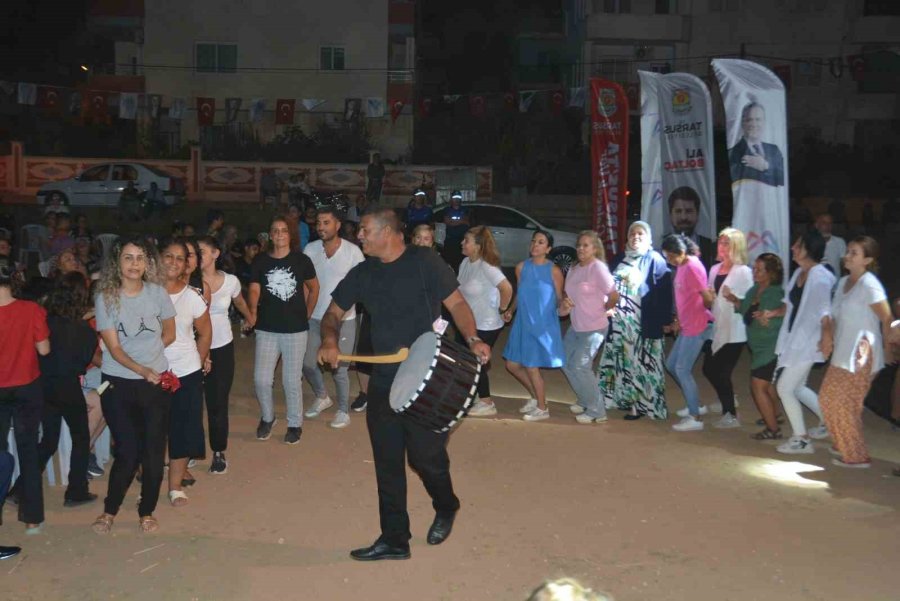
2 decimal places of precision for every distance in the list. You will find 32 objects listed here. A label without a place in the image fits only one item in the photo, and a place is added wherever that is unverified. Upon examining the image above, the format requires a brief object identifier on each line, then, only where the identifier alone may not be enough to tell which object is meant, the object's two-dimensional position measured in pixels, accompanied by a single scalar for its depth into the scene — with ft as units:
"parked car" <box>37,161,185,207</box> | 95.91
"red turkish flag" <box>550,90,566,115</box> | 100.83
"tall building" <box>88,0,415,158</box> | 123.95
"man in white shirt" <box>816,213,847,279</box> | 42.24
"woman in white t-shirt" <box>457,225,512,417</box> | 31.65
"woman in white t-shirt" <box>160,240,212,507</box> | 22.03
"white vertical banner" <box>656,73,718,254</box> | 40.06
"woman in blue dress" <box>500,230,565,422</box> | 31.35
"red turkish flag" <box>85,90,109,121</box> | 110.22
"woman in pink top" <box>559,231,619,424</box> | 30.86
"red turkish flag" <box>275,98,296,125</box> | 116.03
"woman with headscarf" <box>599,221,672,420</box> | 31.17
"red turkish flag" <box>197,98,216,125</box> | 112.06
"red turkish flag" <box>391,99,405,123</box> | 112.06
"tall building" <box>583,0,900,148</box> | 135.23
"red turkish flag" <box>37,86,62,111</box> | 104.45
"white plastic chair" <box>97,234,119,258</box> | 48.21
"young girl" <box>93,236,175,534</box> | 20.15
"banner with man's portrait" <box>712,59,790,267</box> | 36.73
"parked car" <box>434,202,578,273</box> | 70.64
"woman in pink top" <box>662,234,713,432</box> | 30.55
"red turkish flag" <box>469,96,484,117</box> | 109.50
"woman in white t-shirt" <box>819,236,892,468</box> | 25.46
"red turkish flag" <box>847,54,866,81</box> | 100.21
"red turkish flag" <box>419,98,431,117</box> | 115.49
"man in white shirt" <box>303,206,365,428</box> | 29.76
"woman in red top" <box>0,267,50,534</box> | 20.03
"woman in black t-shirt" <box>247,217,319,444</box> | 27.61
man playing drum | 19.45
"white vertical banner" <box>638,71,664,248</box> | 42.19
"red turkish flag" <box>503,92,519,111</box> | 107.14
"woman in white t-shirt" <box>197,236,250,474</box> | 25.23
